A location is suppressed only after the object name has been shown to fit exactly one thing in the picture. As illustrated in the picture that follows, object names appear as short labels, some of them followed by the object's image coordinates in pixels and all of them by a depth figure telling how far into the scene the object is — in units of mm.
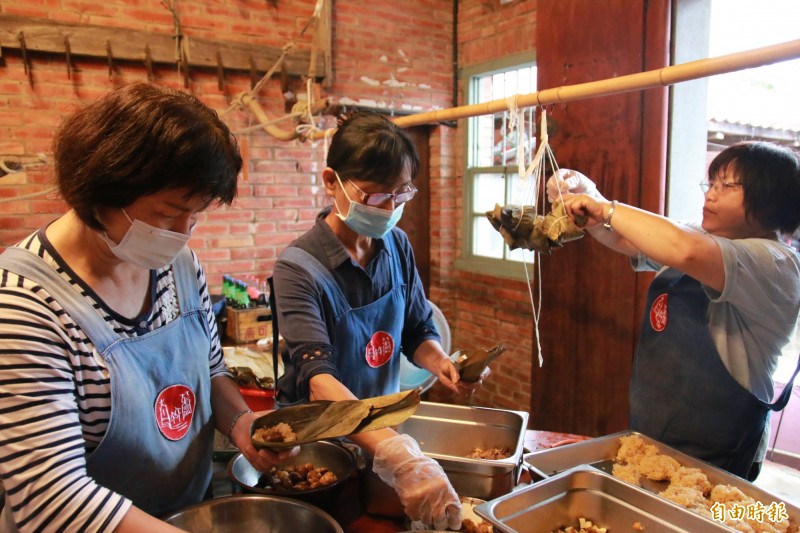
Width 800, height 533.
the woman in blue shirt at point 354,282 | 1617
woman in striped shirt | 958
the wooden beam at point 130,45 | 3479
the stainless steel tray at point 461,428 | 1700
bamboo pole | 1273
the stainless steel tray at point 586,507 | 1281
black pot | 1269
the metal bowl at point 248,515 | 1214
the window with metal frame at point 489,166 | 4727
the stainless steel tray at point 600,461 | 1440
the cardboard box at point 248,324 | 3713
